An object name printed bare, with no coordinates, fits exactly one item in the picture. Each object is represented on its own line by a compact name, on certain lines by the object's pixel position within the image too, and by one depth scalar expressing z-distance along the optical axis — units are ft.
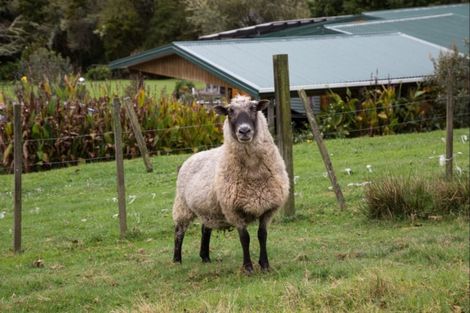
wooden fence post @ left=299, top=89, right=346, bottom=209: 41.04
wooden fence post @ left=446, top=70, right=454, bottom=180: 42.04
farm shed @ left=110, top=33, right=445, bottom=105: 85.66
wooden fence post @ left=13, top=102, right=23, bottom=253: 35.47
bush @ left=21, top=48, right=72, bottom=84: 96.28
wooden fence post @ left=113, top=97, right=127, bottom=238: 37.83
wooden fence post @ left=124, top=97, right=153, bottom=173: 60.29
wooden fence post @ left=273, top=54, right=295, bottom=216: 38.45
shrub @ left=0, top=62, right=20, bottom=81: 130.86
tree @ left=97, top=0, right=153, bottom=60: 206.28
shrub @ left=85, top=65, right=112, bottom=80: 174.19
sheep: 29.12
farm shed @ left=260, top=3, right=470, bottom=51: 116.06
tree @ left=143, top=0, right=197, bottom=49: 208.64
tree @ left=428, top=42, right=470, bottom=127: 83.61
